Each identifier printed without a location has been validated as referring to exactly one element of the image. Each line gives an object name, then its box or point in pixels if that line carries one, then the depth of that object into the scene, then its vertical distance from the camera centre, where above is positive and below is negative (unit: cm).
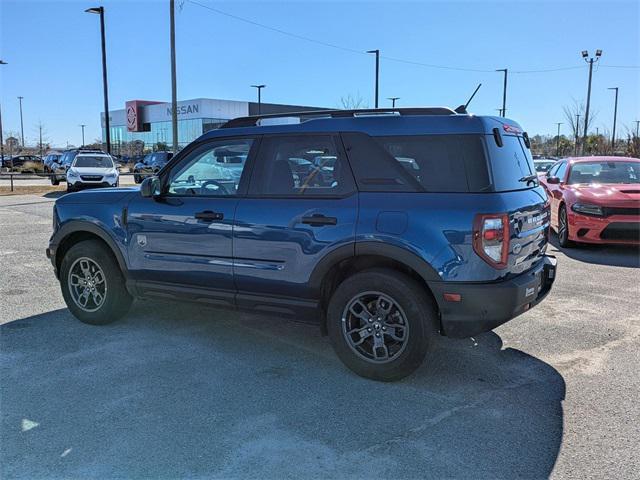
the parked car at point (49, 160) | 3901 -7
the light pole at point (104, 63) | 2431 +439
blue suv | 370 -48
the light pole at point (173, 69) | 1727 +294
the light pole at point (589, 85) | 3083 +451
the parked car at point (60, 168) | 2706 -48
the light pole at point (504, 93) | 3926 +511
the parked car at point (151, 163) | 3537 -19
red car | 853 -56
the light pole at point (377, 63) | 3045 +551
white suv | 2045 -47
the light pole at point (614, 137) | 3656 +205
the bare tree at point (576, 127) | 3962 +280
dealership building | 6112 +547
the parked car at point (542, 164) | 2083 +3
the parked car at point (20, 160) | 4950 -13
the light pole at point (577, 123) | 3950 +302
